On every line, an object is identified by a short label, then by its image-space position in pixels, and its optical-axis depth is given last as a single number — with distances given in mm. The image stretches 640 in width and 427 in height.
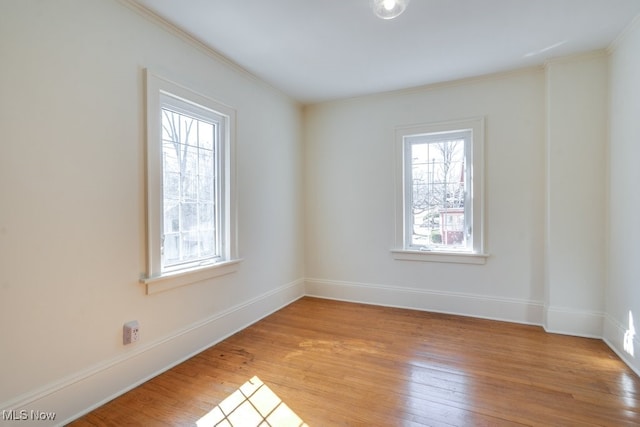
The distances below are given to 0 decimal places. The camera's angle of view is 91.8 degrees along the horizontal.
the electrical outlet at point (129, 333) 2068
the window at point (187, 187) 2266
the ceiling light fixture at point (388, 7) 1904
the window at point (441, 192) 3406
